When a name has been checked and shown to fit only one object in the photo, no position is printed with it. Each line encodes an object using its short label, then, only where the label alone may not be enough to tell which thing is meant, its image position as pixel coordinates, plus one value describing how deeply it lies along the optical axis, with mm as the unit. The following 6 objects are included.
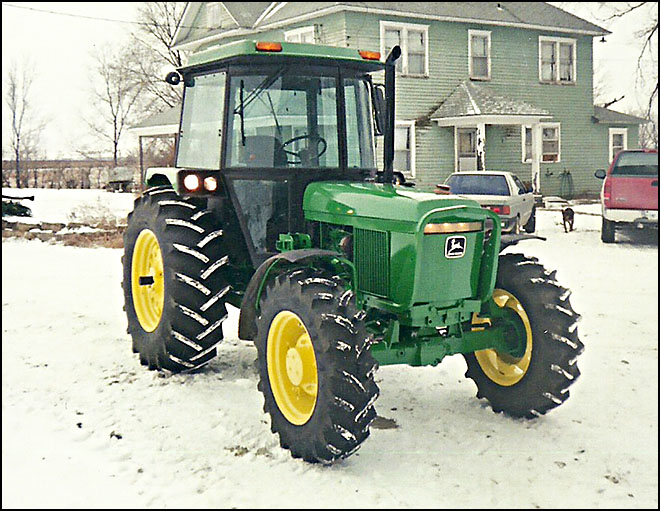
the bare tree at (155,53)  29859
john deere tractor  4363
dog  15742
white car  14539
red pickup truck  13734
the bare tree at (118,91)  29922
